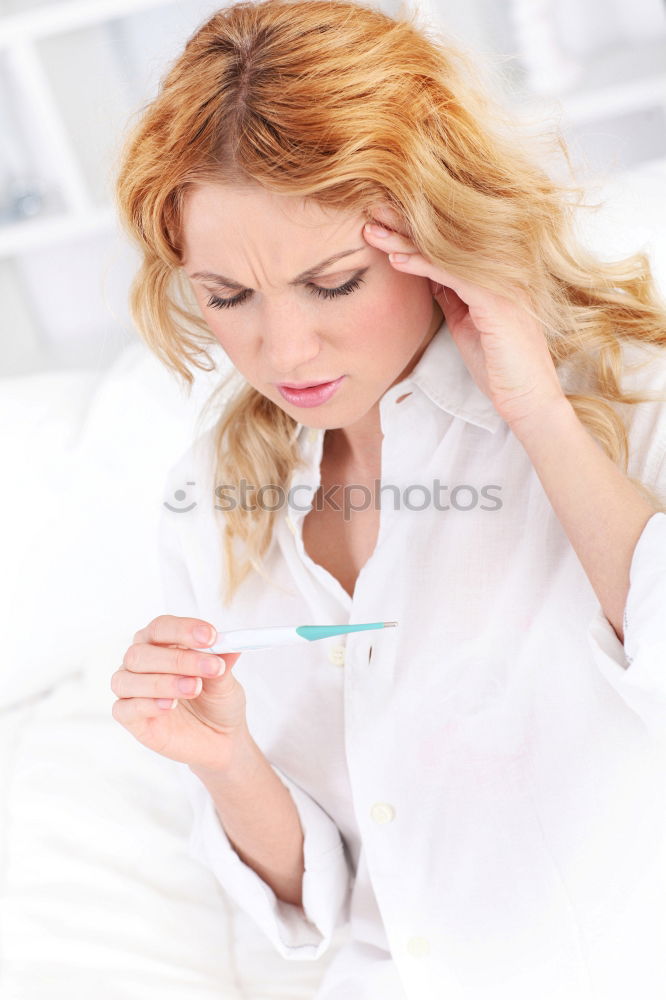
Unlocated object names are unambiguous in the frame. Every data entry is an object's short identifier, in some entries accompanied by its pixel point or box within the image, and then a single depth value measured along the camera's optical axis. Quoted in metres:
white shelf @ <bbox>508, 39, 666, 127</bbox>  1.45
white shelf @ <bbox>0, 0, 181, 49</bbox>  1.52
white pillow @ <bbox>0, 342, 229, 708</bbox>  1.40
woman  0.99
